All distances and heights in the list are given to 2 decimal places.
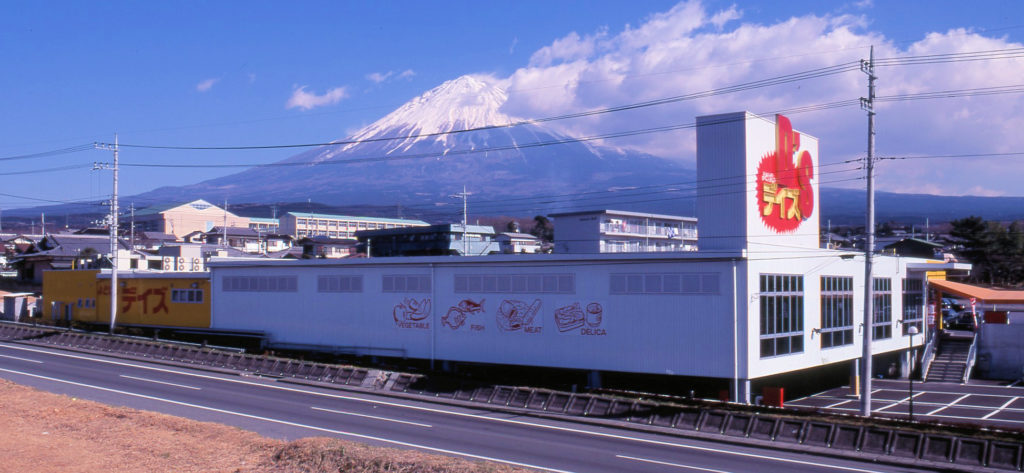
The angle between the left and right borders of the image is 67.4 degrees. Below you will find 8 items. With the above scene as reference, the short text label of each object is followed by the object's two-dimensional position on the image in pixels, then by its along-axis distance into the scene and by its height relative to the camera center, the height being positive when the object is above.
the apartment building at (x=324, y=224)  142.00 +4.30
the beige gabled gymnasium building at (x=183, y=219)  148.65 +5.41
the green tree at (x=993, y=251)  82.88 -0.73
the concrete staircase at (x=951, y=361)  44.72 -7.01
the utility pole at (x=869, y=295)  27.39 -1.84
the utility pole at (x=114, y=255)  50.09 -0.59
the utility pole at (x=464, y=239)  56.69 +0.45
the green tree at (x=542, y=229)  123.19 +2.73
